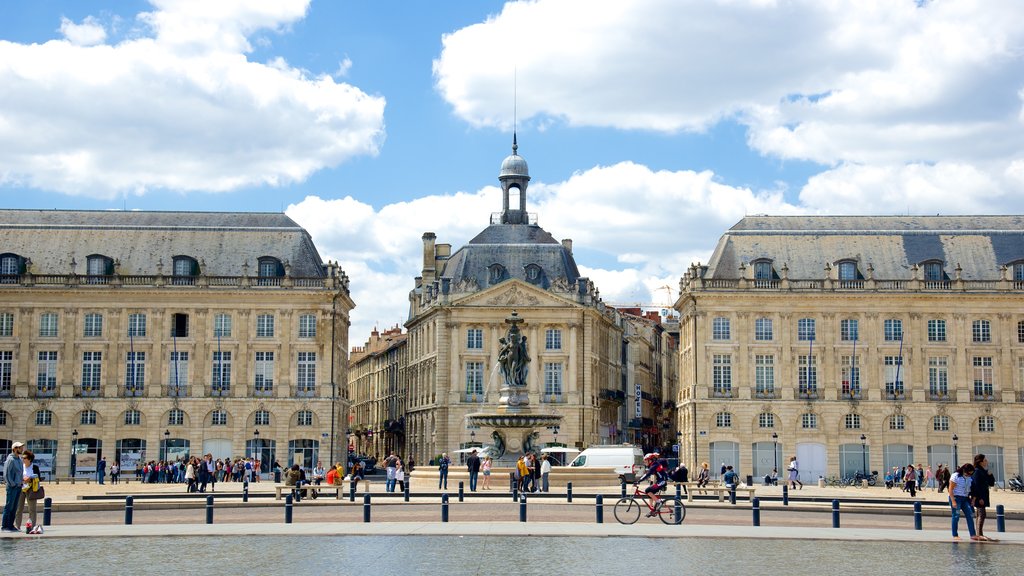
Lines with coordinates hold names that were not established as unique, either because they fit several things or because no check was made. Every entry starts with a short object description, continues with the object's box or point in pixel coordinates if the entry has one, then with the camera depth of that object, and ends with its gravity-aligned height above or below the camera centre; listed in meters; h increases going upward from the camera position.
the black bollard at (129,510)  32.94 -1.41
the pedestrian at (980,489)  29.64 -0.85
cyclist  34.12 -0.67
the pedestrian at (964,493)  29.86 -0.94
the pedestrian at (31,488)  29.94 -0.83
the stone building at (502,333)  91.50 +6.83
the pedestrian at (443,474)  53.66 -0.98
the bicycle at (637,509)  33.53 -1.43
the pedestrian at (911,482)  56.06 -1.33
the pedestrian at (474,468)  52.19 -0.74
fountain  56.78 +1.20
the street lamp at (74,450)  83.08 -0.16
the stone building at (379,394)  111.85 +4.55
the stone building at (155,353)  84.75 +5.46
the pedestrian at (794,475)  66.56 -1.27
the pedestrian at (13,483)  29.25 -0.71
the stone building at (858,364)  84.44 +4.82
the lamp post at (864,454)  84.06 -0.40
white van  62.09 -0.46
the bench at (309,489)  43.78 -1.28
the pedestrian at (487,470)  52.24 -0.83
